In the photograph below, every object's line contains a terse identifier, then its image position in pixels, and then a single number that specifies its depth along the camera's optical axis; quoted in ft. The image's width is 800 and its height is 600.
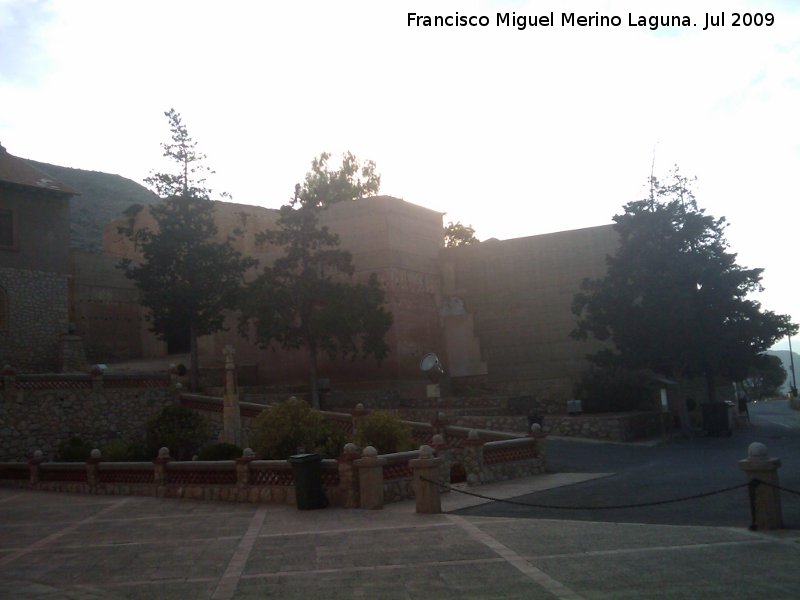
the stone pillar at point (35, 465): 72.49
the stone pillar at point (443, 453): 55.31
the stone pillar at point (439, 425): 66.44
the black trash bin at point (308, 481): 47.52
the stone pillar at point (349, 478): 47.52
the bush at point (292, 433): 57.26
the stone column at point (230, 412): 89.10
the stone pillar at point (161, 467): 59.52
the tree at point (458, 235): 182.60
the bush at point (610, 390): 101.55
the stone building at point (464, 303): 112.37
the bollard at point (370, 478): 46.42
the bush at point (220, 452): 67.00
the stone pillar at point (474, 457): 57.77
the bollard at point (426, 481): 42.34
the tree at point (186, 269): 112.68
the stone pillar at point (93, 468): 65.72
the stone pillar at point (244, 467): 53.36
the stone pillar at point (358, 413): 75.54
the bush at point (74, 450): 83.20
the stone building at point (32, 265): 108.47
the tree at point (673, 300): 98.07
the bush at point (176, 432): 80.43
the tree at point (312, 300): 103.50
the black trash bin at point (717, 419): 100.58
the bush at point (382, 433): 55.77
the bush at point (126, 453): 76.58
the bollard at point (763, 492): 31.73
